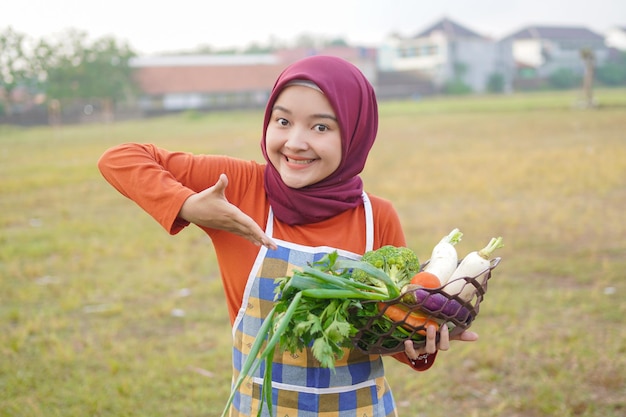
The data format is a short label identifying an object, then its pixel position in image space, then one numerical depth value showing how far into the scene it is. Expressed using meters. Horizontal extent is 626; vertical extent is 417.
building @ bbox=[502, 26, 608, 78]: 82.56
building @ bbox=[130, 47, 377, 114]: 55.75
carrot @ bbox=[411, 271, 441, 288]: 1.83
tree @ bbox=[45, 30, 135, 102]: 52.81
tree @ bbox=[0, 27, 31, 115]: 47.25
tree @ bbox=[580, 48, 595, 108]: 29.23
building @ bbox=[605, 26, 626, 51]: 89.88
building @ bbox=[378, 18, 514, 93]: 74.62
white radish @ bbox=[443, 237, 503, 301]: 1.82
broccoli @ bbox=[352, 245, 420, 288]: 1.85
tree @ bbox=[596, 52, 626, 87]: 68.19
